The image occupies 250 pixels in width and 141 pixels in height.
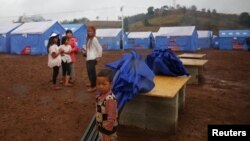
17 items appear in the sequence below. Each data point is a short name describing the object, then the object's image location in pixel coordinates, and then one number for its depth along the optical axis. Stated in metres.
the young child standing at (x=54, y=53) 5.90
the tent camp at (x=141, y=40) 26.68
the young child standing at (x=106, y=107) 2.45
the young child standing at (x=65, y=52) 6.01
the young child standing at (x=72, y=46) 6.04
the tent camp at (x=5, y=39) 18.01
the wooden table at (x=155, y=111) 3.84
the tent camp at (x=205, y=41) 28.48
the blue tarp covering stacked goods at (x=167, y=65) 4.82
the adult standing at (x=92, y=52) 5.37
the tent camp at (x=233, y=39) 24.67
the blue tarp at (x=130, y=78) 3.52
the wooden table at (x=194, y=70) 7.28
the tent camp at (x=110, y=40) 24.54
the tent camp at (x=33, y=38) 16.35
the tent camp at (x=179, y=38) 21.27
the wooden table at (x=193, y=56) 9.82
